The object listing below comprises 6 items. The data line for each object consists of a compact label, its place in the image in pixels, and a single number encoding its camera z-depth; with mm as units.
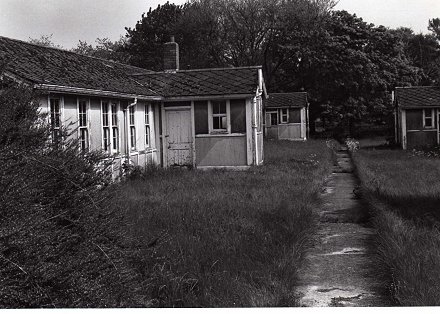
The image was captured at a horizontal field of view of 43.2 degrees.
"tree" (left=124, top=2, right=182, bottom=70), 20161
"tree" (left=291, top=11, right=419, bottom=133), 41875
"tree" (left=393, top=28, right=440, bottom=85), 30688
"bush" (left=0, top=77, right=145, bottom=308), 4117
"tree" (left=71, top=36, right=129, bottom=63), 45344
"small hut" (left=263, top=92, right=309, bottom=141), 41719
